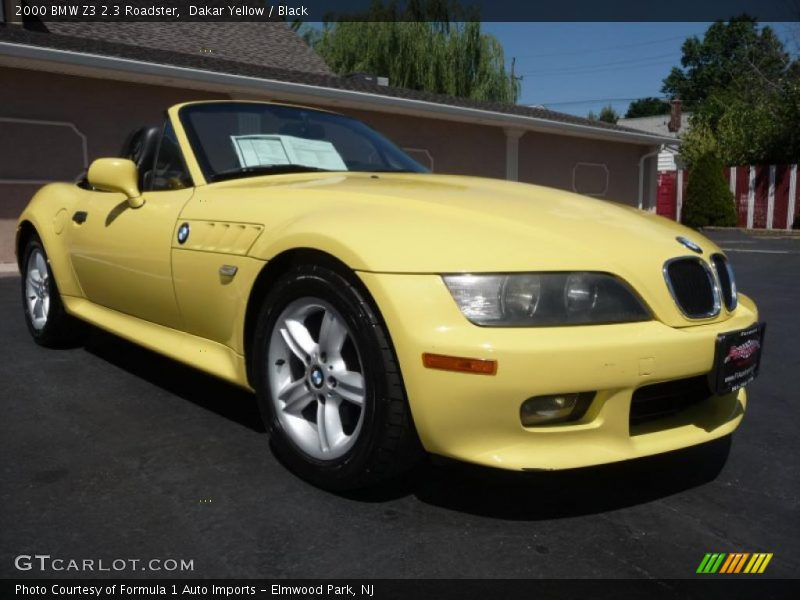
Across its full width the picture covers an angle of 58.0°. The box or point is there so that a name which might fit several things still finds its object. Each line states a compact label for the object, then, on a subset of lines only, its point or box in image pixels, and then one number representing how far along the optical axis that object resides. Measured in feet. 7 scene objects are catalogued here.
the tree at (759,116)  73.36
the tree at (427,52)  75.82
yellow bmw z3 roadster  6.73
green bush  68.85
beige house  30.66
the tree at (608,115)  249.34
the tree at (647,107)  263.90
